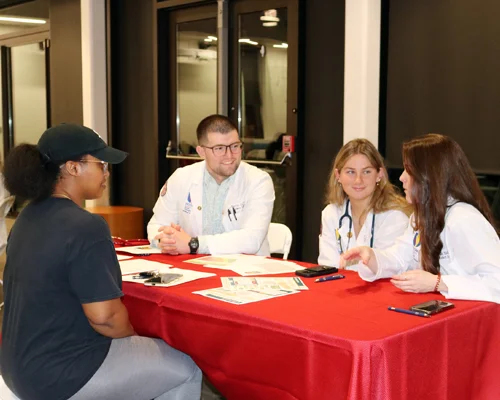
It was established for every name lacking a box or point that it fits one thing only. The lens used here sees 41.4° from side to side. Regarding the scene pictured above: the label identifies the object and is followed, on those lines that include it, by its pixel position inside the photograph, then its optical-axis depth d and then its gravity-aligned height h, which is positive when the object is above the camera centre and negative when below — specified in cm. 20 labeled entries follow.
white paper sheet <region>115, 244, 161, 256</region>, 310 -59
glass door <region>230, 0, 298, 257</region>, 525 +33
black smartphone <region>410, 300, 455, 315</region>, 197 -54
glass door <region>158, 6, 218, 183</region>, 607 +45
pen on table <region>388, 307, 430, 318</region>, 194 -55
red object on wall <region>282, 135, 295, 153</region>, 524 -14
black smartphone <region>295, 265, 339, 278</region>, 255 -56
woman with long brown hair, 217 -35
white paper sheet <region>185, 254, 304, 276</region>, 264 -58
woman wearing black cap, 193 -49
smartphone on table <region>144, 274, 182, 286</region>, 242 -57
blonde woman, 306 -38
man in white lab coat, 337 -37
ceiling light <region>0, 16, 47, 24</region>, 813 +134
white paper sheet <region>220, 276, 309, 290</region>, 233 -57
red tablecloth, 173 -63
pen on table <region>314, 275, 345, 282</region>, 247 -57
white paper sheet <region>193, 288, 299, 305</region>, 214 -56
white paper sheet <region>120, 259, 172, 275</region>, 268 -58
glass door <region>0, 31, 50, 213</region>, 854 +44
